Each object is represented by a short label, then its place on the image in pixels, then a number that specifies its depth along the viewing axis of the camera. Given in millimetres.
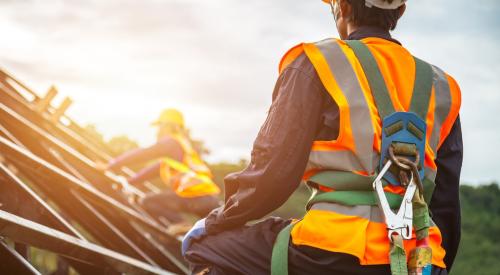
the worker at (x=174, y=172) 8221
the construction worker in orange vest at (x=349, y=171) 2917
